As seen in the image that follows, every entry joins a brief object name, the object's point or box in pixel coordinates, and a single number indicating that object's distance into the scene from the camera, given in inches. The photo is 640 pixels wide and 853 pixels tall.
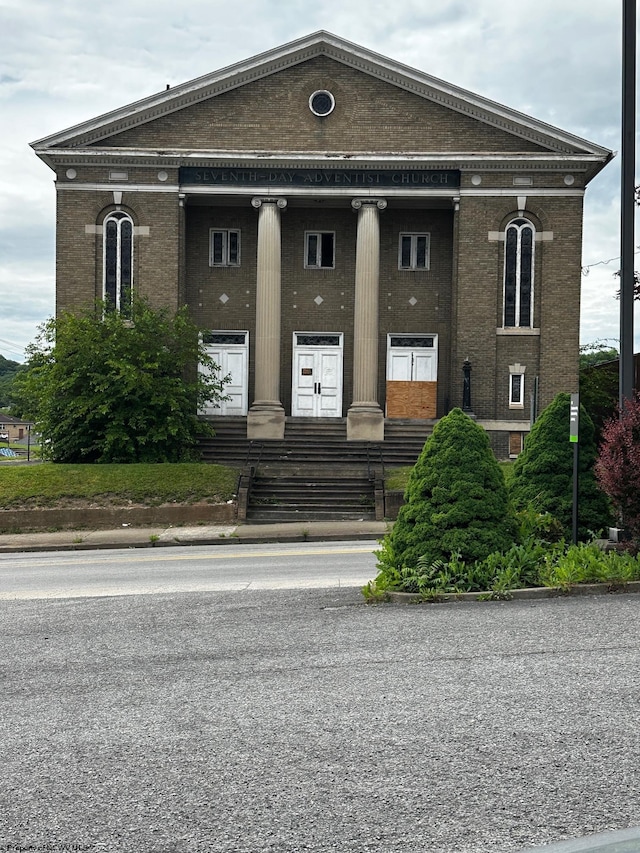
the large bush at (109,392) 1008.9
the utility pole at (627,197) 466.0
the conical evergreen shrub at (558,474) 492.1
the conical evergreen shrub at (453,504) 404.8
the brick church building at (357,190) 1202.6
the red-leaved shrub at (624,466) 426.3
